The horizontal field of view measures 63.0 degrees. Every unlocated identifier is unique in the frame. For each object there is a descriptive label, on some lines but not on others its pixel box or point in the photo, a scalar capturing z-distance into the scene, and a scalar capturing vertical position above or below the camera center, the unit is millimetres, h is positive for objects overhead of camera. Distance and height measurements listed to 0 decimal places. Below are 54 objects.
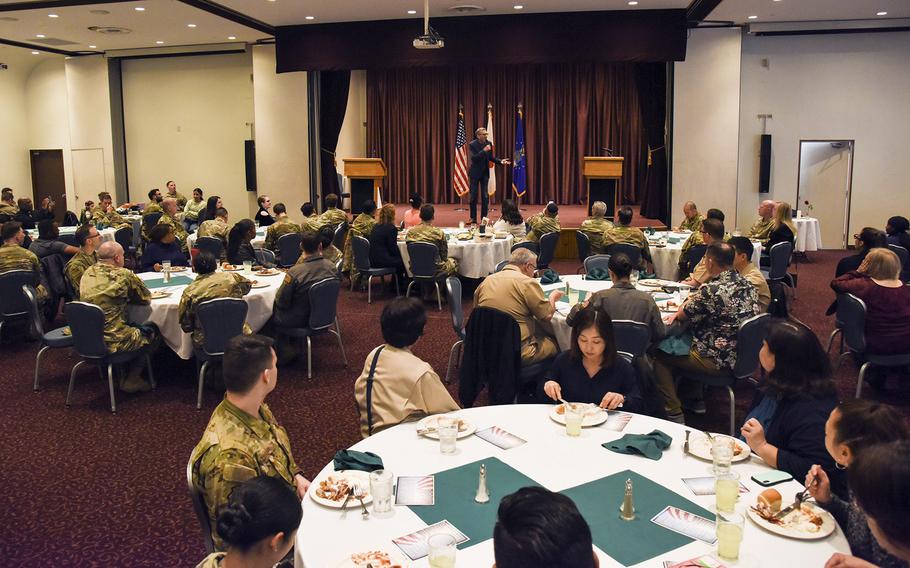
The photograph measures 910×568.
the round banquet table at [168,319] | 5887 -1079
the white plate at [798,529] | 2201 -1045
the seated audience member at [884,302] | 5355 -896
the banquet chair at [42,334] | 5941 -1224
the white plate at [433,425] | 2996 -1003
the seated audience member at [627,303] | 4746 -793
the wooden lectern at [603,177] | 13203 +41
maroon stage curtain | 16688 +1369
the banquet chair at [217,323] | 5434 -1039
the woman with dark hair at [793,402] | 2697 -853
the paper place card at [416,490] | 2477 -1049
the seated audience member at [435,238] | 8789 -676
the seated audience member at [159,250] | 7492 -678
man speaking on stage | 12328 +270
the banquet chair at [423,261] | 8562 -927
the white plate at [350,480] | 2431 -1033
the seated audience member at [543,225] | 9711 -585
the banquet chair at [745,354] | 4691 -1122
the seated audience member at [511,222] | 9992 -570
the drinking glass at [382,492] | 2375 -987
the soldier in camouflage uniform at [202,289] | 5578 -809
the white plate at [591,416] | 3119 -1002
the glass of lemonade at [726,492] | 2318 -974
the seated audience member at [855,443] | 2170 -799
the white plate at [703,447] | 2762 -1012
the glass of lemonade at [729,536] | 2062 -989
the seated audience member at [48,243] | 8188 -660
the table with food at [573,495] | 2150 -1048
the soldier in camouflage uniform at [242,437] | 2461 -871
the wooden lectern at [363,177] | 13836 +76
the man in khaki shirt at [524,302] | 4922 -809
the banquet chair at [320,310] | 6203 -1089
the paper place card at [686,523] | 2244 -1062
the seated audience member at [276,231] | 9344 -615
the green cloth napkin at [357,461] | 2672 -1005
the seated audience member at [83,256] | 7016 -697
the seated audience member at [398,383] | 3174 -862
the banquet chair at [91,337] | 5359 -1120
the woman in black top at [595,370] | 3551 -918
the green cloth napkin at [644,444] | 2805 -1009
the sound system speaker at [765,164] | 13336 +252
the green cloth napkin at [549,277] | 6395 -837
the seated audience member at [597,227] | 9148 -588
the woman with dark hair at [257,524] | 1837 -848
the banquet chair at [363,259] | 9089 -955
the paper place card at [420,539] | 2166 -1068
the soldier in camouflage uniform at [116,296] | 5609 -856
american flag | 13977 +139
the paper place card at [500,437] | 2936 -1029
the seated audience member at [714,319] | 4730 -897
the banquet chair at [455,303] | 5851 -960
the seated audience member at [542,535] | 1445 -694
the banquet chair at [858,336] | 5359 -1143
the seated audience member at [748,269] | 5422 -702
